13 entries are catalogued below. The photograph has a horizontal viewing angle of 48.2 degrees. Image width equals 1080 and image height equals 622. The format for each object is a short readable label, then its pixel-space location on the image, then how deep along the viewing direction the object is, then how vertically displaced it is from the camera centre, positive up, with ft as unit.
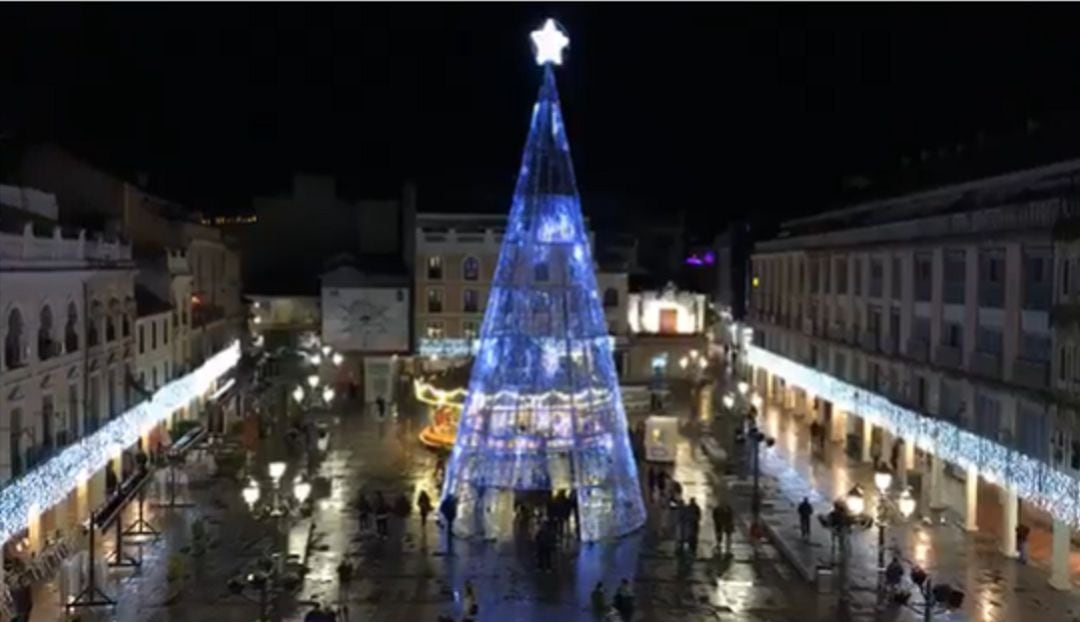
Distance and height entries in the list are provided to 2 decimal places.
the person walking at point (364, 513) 124.88 -24.14
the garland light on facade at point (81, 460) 93.24 -16.90
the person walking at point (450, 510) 119.65 -22.85
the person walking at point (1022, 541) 113.19 -24.17
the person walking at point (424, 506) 128.36 -23.98
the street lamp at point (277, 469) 122.52 -19.37
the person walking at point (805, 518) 121.29 -23.66
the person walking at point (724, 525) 117.91 -23.78
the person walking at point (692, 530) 116.88 -24.09
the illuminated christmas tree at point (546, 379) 122.21 -10.04
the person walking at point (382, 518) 121.70 -24.09
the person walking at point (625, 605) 93.35 -24.98
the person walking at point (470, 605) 93.66 -25.82
